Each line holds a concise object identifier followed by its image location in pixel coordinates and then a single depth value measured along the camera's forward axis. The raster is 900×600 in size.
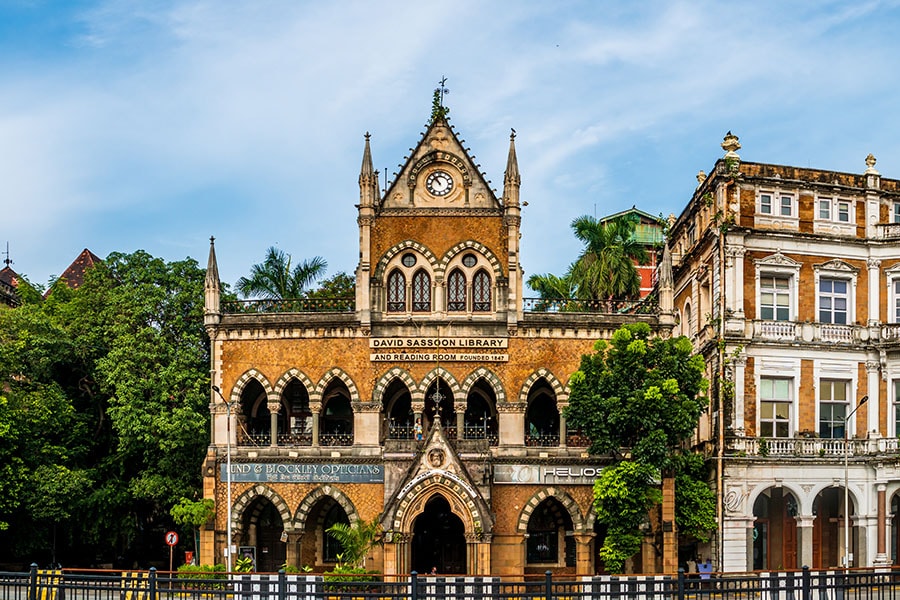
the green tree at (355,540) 46.09
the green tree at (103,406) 52.06
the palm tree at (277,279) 63.59
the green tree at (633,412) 45.38
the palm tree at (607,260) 61.56
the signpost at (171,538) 48.43
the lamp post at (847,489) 46.56
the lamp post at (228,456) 48.47
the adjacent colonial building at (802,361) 48.53
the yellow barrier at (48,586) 31.20
